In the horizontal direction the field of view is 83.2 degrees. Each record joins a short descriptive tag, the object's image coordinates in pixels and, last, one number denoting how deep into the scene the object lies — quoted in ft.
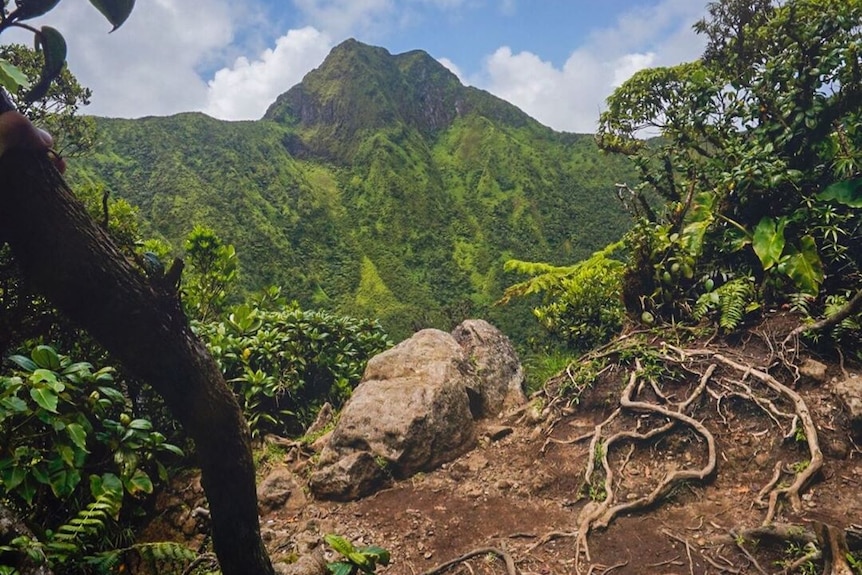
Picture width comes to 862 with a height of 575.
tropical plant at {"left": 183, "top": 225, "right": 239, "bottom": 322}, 27.53
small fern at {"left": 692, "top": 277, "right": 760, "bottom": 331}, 18.75
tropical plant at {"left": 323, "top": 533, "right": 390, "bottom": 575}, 8.48
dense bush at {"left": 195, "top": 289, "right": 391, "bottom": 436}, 21.71
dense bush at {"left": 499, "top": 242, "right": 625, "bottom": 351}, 24.61
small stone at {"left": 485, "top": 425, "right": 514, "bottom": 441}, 21.01
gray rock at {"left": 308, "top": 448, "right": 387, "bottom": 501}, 17.72
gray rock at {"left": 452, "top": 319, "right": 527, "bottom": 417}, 24.39
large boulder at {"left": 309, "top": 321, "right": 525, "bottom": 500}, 18.22
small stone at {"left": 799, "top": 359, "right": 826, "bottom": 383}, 16.02
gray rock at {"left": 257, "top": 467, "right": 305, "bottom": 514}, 17.08
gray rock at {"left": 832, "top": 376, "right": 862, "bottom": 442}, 14.33
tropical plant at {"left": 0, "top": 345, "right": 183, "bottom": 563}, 7.25
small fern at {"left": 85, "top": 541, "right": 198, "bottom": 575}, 7.72
